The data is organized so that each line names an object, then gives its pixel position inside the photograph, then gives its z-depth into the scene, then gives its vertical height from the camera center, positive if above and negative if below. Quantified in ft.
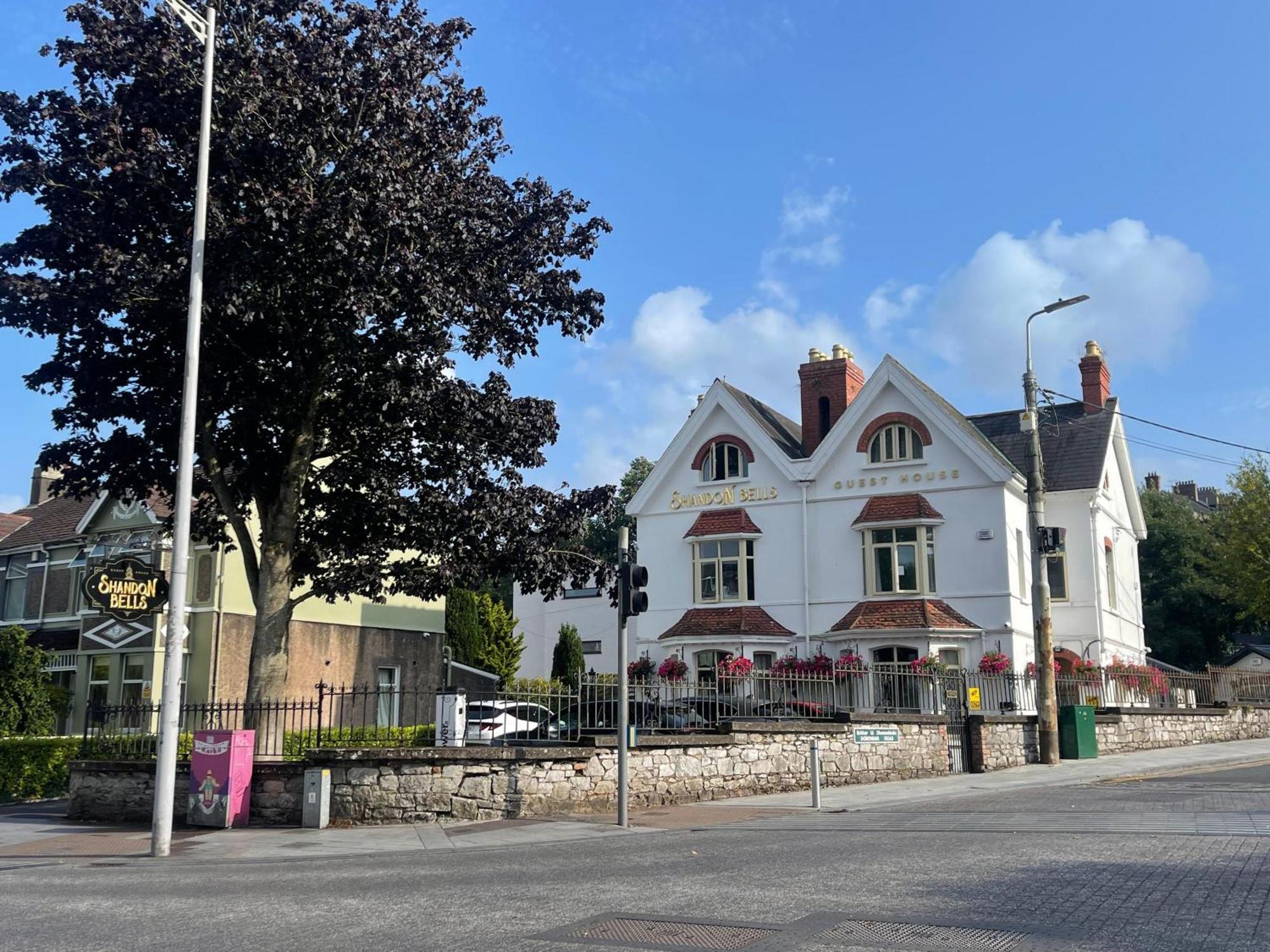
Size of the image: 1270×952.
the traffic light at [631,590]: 50.65 +4.79
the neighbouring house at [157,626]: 100.32 +6.87
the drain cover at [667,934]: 24.43 -5.23
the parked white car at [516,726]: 56.90 -1.55
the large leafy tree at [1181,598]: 182.91 +15.51
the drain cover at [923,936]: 23.39 -5.03
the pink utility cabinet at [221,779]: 51.96 -3.68
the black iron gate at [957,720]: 76.48 -1.57
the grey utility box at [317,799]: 50.88 -4.48
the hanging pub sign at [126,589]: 60.90 +5.80
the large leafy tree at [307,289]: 54.03 +19.96
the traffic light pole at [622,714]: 50.49 -0.76
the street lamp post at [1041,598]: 77.56 +6.60
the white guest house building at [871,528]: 109.91 +17.08
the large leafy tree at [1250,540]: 131.75 +17.90
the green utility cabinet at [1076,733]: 84.02 -2.70
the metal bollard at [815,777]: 57.16 -3.99
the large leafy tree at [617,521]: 208.44 +32.50
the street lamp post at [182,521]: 43.37 +6.95
